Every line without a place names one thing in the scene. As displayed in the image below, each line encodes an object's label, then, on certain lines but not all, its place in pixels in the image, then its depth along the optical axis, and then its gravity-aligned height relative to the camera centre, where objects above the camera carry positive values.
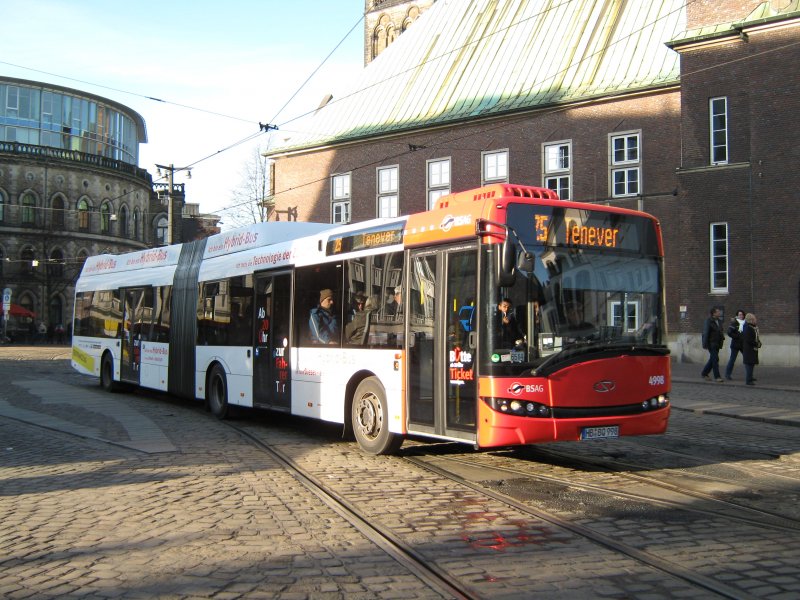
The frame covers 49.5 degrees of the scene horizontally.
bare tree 53.16 +8.07
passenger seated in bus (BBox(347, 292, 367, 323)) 10.68 +0.33
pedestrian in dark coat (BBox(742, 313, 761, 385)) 20.83 -0.30
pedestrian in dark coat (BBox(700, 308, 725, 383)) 22.00 -0.09
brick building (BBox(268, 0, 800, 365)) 27.55 +8.29
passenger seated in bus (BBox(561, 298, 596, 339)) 8.49 +0.09
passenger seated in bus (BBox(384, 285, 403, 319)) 9.93 +0.31
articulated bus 8.41 +0.09
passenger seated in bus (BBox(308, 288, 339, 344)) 11.41 +0.12
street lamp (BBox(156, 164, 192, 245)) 33.89 +6.41
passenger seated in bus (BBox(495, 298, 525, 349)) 8.41 +0.03
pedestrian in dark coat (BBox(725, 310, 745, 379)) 21.84 -0.16
